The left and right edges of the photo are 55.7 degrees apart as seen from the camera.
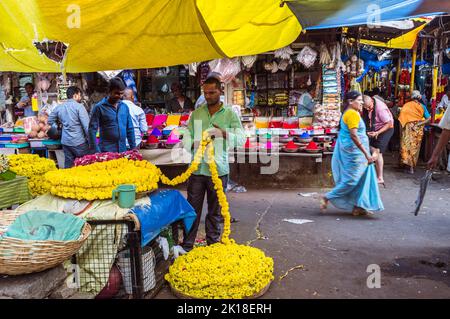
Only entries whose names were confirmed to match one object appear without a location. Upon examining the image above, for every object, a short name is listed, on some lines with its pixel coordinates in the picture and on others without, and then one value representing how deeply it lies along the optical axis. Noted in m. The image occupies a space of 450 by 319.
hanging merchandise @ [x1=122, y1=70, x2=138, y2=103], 9.73
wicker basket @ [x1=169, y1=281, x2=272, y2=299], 3.61
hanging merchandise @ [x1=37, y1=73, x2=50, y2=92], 9.65
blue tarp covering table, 3.39
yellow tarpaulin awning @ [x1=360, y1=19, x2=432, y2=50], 11.23
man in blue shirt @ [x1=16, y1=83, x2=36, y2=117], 10.02
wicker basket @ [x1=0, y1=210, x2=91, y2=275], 2.43
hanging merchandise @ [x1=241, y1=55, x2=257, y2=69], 9.12
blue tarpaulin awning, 4.22
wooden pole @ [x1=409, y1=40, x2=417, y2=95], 11.69
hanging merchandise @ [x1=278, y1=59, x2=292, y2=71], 9.46
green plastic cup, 3.38
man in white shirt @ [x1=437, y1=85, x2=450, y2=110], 12.19
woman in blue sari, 6.05
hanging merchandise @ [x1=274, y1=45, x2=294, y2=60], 9.09
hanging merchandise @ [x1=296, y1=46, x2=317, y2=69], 8.88
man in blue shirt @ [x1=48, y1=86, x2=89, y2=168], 6.89
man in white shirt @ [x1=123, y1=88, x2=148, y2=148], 7.43
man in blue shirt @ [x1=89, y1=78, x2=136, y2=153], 5.54
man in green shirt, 4.23
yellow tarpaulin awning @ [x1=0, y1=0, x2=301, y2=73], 4.12
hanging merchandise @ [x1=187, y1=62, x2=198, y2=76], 9.27
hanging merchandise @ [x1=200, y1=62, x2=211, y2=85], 9.60
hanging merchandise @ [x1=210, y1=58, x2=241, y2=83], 9.20
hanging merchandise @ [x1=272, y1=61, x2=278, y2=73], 9.52
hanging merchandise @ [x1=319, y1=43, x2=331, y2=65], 8.88
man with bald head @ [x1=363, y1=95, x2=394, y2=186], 8.15
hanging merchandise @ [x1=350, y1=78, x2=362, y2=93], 9.52
